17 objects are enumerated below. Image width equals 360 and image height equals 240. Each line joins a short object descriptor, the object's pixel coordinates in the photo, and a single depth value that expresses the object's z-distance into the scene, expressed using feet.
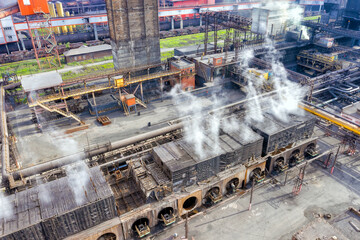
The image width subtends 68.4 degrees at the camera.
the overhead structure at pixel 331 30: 185.16
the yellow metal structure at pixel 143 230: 67.15
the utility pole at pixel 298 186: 80.33
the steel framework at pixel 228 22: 156.25
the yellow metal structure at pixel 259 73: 137.31
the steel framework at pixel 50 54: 174.11
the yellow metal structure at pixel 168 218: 69.50
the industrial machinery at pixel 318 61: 155.00
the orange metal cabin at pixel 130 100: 127.54
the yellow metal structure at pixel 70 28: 270.77
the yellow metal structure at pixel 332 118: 88.61
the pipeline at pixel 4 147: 71.90
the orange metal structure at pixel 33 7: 159.12
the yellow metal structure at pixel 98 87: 114.20
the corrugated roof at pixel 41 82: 112.06
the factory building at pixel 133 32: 134.31
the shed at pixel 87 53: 199.72
